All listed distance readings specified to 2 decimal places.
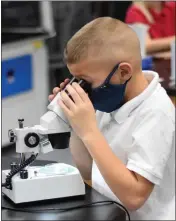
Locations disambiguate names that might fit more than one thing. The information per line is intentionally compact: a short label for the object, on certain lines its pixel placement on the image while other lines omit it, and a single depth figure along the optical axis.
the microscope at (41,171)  1.42
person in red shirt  3.54
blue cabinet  3.57
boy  1.43
